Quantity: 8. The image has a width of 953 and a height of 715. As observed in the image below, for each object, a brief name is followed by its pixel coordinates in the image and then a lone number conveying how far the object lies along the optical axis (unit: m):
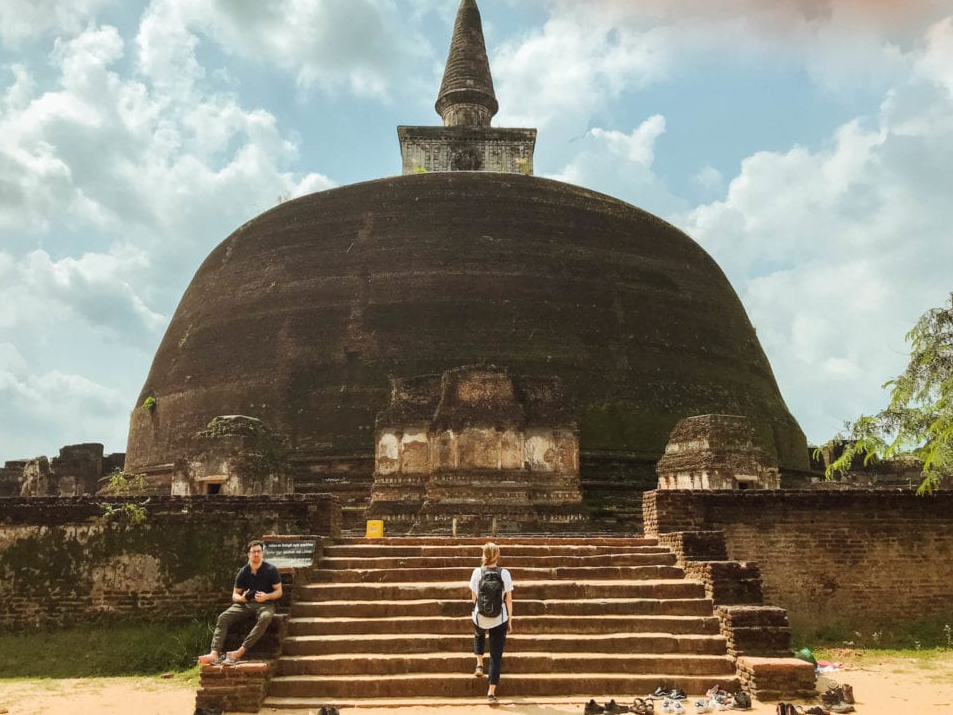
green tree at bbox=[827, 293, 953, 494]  9.50
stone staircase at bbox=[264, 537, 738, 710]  6.70
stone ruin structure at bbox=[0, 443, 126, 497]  19.25
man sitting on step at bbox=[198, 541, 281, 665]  6.67
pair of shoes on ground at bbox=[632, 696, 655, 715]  5.99
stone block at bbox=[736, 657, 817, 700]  6.47
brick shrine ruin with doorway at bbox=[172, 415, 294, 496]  13.55
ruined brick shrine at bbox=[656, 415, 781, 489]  13.83
